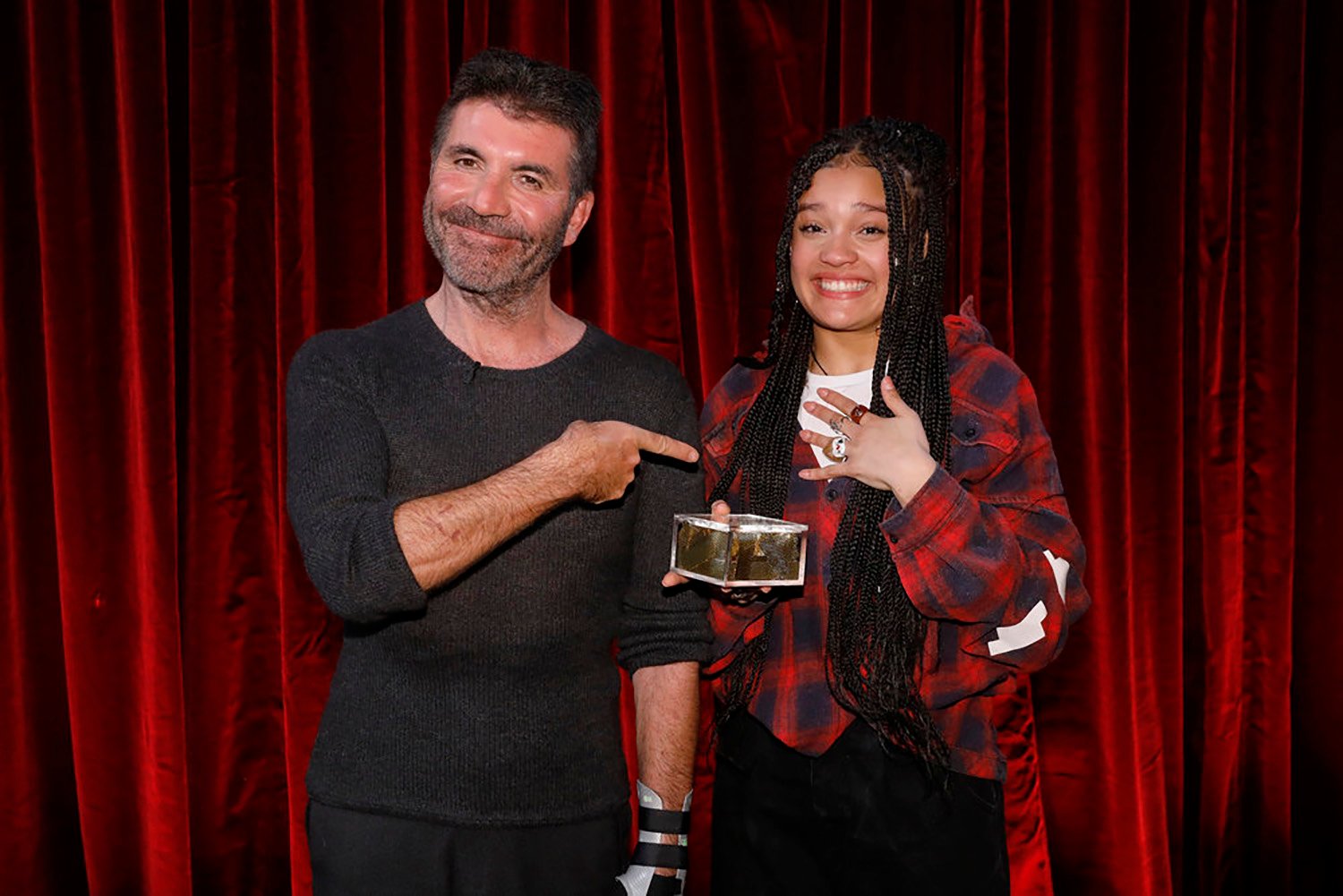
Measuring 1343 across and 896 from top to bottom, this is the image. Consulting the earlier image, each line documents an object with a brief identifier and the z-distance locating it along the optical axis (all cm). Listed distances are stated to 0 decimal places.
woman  152
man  146
